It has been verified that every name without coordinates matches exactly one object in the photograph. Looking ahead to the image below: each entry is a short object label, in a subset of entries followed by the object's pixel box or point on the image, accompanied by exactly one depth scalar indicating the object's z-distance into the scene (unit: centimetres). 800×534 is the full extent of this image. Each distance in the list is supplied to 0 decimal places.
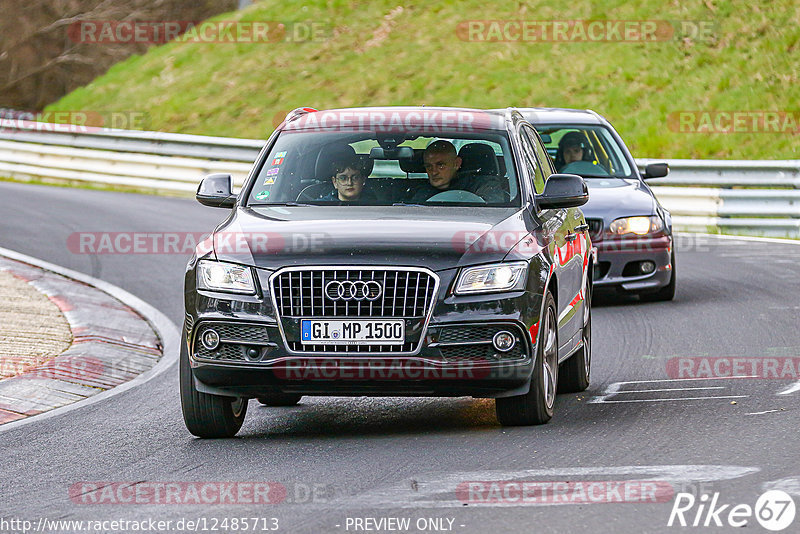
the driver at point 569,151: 2964
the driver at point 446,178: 1773
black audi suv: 1529
